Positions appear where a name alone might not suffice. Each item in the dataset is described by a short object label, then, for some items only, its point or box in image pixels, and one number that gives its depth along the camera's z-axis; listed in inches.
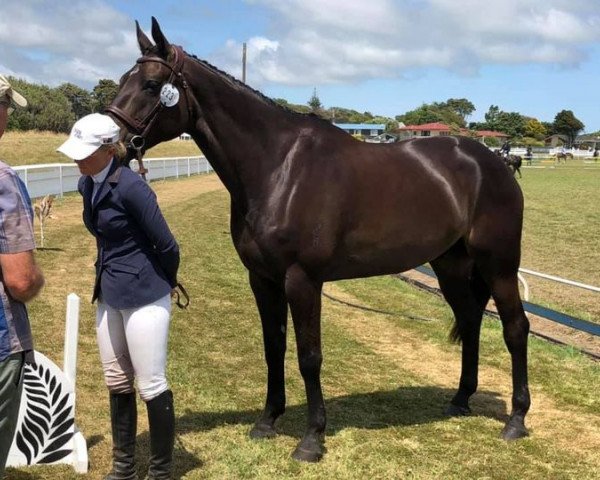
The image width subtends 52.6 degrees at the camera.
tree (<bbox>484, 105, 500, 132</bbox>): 4813.0
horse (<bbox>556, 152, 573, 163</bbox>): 2482.5
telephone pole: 1557.0
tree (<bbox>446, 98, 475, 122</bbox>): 6412.4
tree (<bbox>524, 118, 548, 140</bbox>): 4675.2
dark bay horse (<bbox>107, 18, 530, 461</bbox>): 138.3
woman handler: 114.3
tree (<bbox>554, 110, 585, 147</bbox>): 4729.3
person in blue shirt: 81.3
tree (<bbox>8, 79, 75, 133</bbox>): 1775.3
